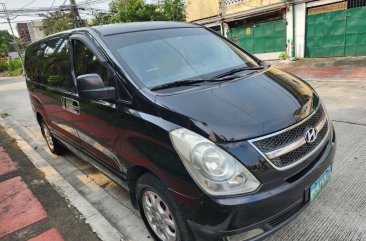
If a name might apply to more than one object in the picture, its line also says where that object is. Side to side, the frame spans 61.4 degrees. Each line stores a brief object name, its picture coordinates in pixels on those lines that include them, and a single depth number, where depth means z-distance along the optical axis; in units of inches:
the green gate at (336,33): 487.5
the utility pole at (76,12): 797.1
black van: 76.2
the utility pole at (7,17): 928.6
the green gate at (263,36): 600.0
